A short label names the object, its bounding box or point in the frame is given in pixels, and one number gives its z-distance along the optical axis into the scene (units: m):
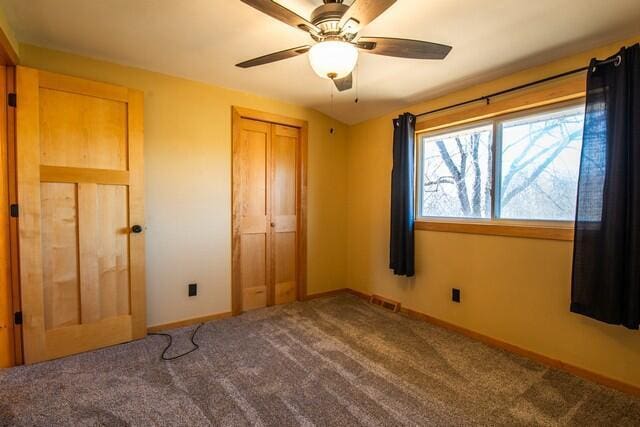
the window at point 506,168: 2.26
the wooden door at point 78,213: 2.20
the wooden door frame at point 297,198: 3.18
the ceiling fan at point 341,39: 1.40
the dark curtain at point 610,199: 1.82
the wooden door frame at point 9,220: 2.14
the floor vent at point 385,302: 3.40
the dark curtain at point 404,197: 3.16
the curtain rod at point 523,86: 1.91
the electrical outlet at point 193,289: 2.97
